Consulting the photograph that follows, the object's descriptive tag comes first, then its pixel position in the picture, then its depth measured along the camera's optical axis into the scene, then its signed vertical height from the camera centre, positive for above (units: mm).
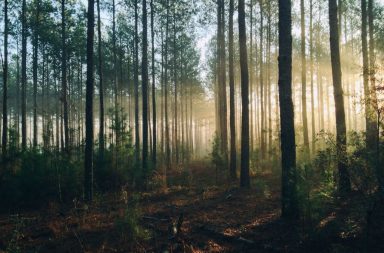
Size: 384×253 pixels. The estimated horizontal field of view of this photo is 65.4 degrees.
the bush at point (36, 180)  10188 -1481
